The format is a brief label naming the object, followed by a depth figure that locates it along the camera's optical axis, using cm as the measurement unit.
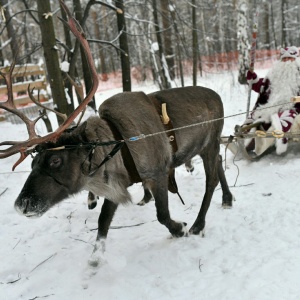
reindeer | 252
